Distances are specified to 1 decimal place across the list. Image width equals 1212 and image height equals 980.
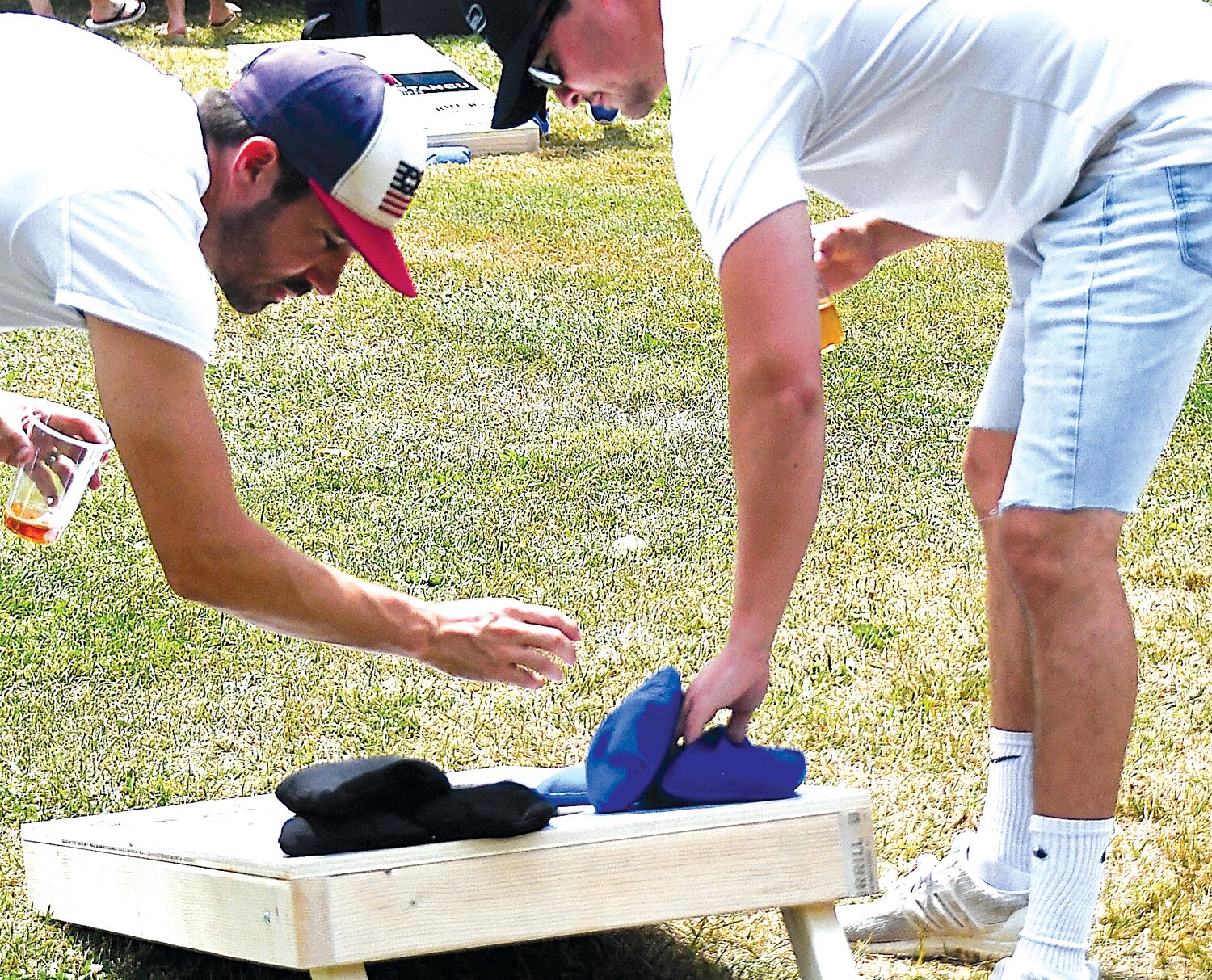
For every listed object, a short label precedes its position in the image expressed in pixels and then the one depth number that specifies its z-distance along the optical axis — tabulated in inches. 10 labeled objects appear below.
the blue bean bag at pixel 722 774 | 186.2
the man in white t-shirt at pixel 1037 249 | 166.6
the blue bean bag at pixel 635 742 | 182.7
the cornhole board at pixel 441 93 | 697.0
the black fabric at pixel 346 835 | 173.3
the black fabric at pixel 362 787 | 173.6
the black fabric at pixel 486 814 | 173.5
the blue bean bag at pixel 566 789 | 207.6
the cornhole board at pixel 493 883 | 167.9
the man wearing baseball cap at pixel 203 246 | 160.2
